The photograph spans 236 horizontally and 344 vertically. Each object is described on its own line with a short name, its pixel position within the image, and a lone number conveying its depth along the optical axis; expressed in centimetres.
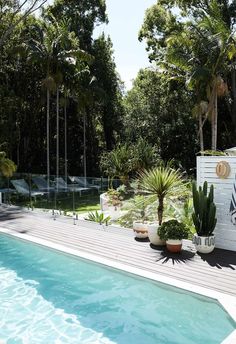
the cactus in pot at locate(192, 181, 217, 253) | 782
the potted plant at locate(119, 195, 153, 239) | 942
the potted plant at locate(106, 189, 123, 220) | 1239
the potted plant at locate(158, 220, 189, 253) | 799
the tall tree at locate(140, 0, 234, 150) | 1838
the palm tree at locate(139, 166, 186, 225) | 873
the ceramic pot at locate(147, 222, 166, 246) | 858
